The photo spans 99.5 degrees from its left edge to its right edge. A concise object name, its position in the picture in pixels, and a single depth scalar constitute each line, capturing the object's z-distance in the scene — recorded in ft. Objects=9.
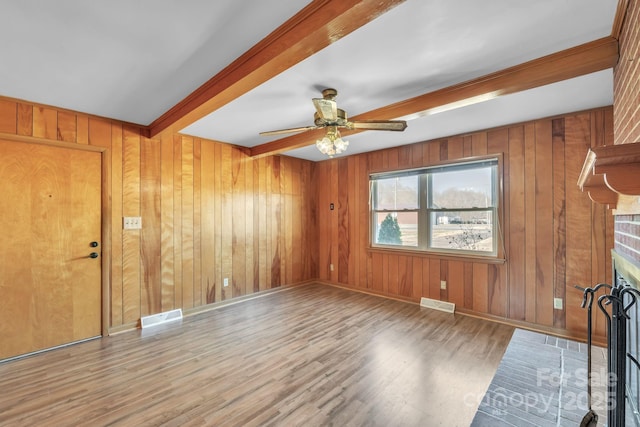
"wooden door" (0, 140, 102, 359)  8.15
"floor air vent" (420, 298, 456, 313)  11.79
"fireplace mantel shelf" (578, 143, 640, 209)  2.74
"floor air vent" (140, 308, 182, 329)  10.51
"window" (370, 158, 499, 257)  11.25
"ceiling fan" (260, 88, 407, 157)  7.34
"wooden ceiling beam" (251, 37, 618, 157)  5.63
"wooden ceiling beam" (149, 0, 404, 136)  4.14
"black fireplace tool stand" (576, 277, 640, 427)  3.50
